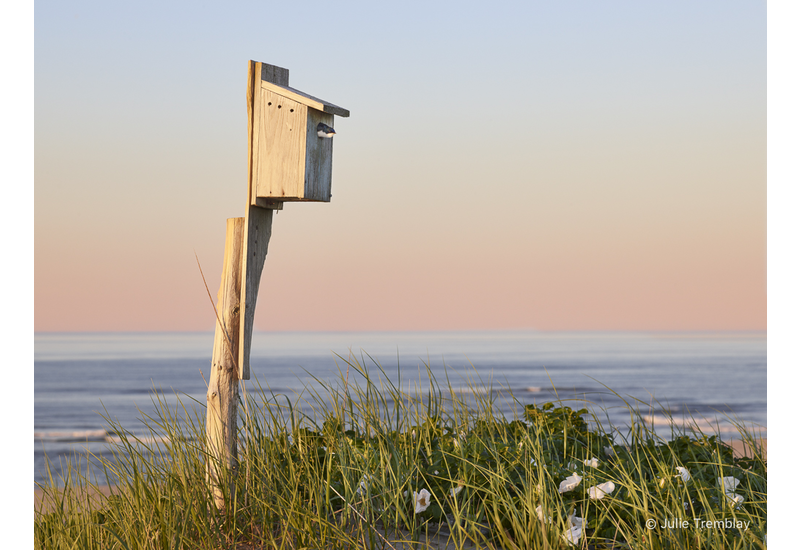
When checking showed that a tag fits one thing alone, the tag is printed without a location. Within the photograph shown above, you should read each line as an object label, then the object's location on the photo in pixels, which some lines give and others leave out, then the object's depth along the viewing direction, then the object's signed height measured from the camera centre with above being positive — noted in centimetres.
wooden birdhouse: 793 +91
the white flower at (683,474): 692 -115
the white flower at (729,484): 680 -122
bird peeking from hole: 814 +99
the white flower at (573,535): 596 -132
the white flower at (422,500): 657 -127
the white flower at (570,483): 659 -116
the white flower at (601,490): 637 -116
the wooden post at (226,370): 768 -66
